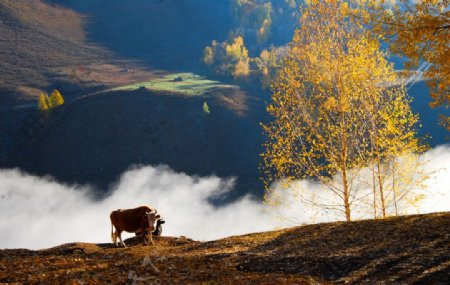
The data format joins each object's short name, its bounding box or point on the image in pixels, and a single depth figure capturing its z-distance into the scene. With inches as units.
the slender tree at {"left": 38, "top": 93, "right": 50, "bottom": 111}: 4790.8
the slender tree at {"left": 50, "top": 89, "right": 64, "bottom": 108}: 4868.9
